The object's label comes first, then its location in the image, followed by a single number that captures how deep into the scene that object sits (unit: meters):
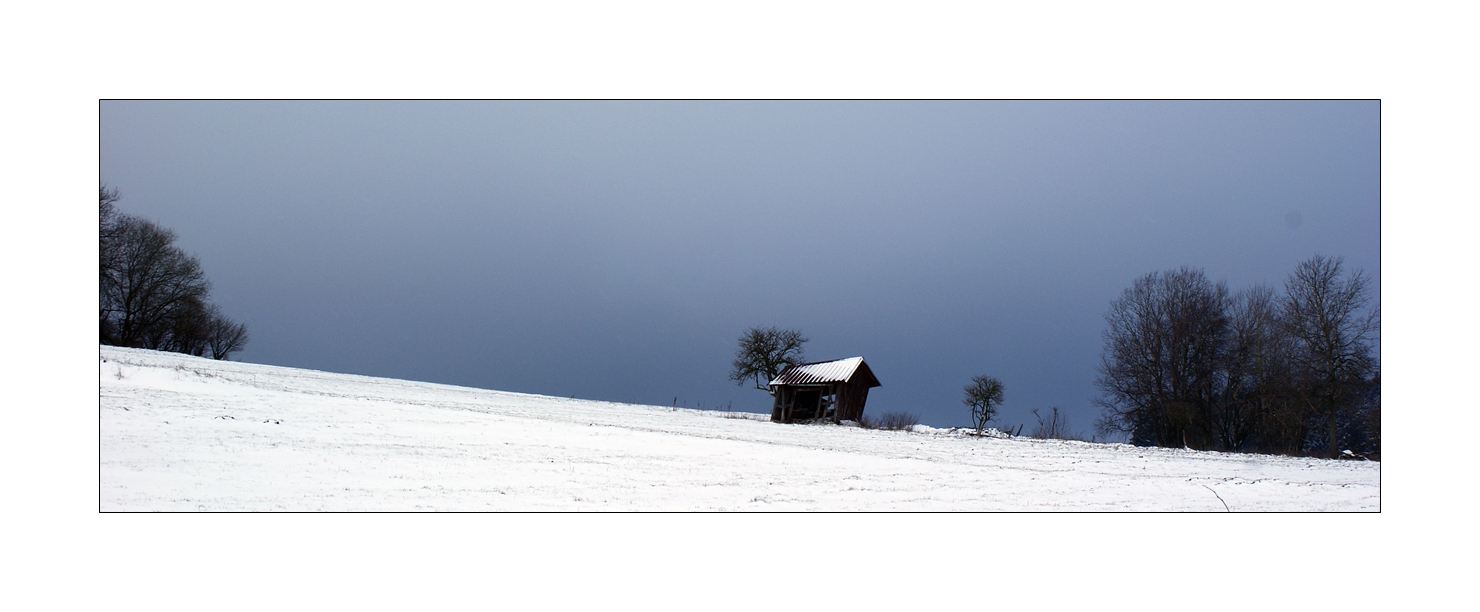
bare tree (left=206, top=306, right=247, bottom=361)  43.53
